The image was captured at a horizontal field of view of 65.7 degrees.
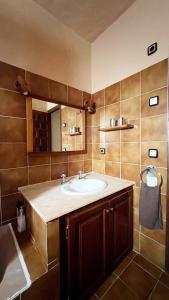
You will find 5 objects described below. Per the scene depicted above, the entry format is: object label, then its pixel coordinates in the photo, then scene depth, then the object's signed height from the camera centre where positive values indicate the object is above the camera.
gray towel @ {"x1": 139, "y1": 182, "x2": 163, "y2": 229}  1.18 -0.56
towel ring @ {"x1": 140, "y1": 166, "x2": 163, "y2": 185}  1.19 -0.23
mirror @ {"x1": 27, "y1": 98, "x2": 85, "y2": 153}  1.26 +0.23
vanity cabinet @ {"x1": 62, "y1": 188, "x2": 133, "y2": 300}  0.86 -0.74
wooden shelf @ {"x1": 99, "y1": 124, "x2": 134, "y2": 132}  1.33 +0.21
